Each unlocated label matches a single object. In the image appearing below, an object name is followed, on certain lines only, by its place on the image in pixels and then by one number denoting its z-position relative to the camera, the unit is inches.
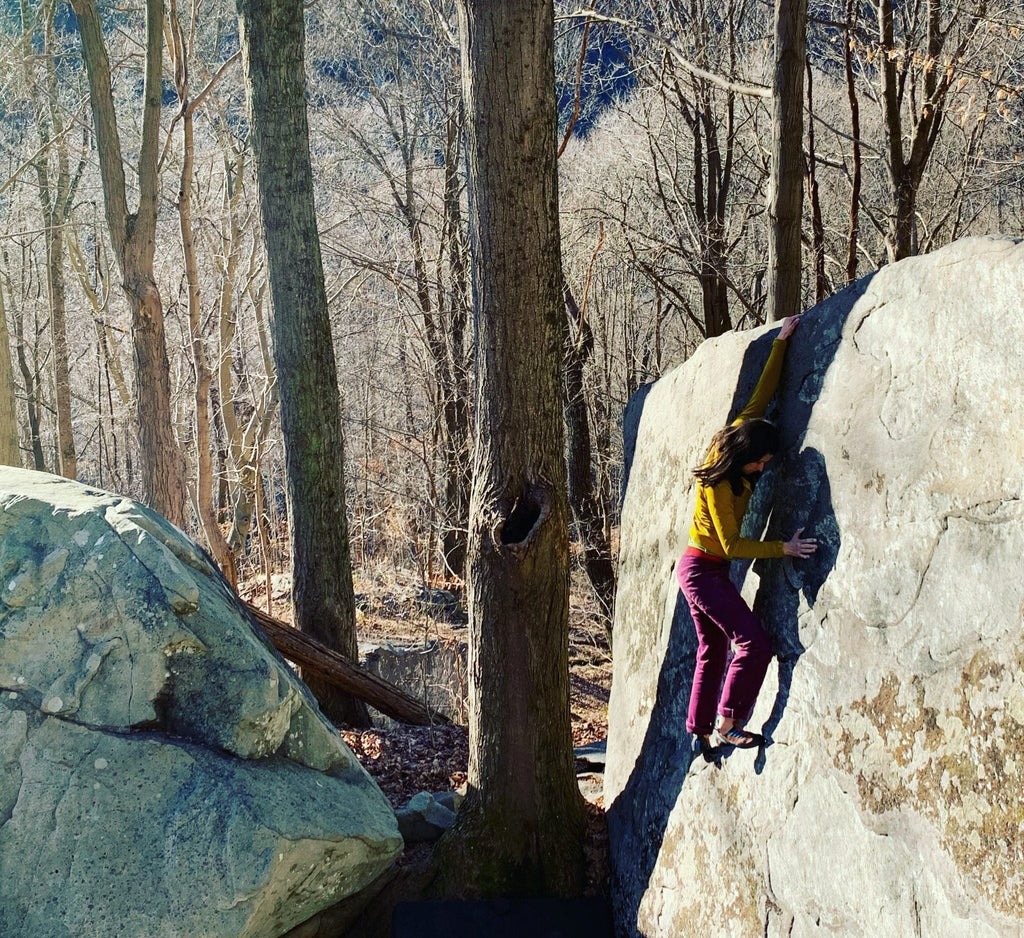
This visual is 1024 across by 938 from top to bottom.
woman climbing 154.1
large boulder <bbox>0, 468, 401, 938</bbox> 150.6
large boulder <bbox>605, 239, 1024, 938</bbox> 111.3
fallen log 255.8
